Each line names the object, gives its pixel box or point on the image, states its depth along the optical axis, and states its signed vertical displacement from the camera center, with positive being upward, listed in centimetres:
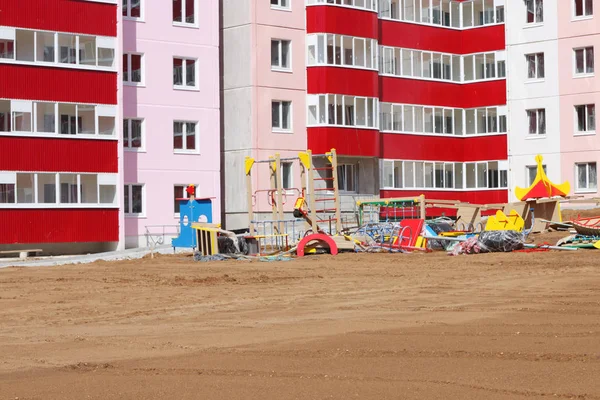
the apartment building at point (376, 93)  5353 +604
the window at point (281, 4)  5409 +991
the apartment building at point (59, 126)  4431 +366
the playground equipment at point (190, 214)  3806 +11
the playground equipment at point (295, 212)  3525 +11
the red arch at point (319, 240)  3454 -77
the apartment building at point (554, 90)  5809 +619
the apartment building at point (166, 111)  4947 +464
